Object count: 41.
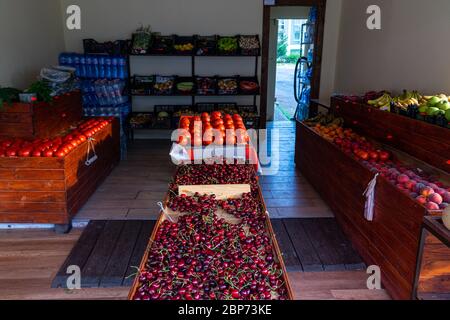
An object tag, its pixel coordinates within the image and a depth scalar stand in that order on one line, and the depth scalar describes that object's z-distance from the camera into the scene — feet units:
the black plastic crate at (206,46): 20.83
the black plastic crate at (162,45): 20.70
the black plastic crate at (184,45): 20.81
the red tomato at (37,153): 11.33
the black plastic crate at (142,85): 21.30
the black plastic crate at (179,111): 21.40
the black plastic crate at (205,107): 22.27
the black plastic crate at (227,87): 21.31
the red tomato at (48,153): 11.34
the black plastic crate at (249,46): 21.06
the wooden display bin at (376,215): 7.91
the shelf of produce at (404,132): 9.18
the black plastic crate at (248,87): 21.42
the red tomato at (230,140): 10.07
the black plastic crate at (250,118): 21.02
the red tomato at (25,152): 11.25
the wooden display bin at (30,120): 13.11
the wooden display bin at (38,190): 11.17
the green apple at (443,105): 9.65
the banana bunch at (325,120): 15.44
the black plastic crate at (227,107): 21.86
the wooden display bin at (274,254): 5.27
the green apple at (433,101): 10.02
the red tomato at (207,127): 10.73
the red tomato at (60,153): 11.33
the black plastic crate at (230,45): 20.97
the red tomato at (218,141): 10.04
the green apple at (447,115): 9.02
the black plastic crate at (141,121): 21.26
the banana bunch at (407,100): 11.20
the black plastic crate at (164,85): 21.21
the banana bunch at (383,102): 12.19
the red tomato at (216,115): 12.34
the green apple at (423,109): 10.02
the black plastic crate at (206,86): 21.36
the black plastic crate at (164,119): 21.27
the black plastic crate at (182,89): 21.26
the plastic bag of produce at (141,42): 20.54
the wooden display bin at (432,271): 7.55
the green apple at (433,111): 9.59
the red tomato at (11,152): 11.27
